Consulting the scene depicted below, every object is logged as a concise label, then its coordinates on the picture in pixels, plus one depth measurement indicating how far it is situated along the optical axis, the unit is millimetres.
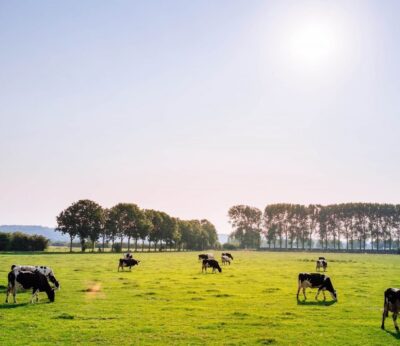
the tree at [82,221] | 126562
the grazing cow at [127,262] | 52594
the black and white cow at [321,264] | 59706
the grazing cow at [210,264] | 50938
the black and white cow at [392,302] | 20188
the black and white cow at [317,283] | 29750
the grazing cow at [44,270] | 29200
